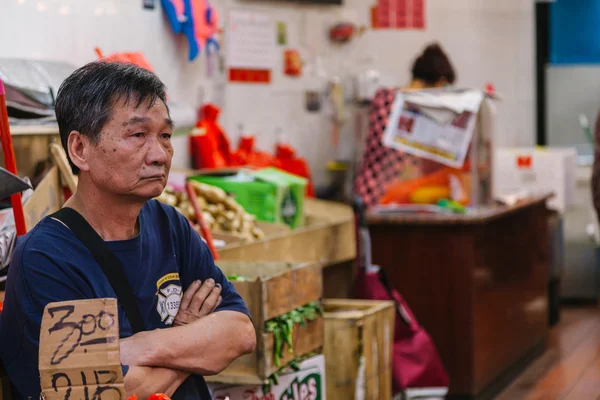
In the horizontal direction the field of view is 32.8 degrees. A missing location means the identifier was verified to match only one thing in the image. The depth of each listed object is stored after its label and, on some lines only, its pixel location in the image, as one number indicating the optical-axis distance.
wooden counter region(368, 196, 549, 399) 5.32
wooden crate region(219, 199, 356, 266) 4.12
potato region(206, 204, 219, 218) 4.32
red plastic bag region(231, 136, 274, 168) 5.72
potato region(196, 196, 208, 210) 4.31
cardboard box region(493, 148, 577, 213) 7.88
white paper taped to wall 5.97
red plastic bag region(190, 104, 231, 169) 5.40
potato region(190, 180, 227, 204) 4.41
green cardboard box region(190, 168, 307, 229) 4.73
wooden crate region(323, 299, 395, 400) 4.00
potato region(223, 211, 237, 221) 4.30
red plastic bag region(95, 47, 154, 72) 4.02
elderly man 2.16
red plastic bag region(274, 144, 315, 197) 6.23
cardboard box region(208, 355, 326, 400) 3.31
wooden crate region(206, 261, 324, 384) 3.21
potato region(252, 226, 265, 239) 4.38
